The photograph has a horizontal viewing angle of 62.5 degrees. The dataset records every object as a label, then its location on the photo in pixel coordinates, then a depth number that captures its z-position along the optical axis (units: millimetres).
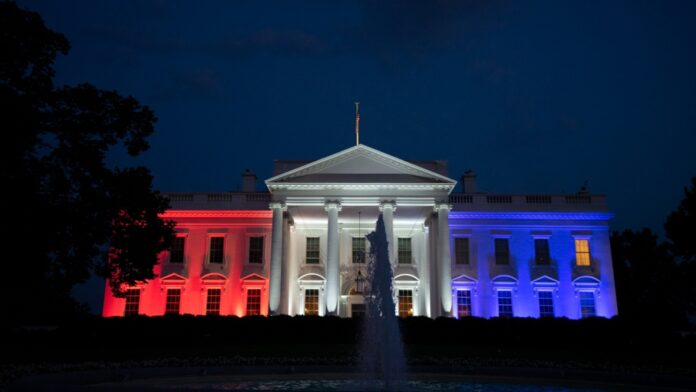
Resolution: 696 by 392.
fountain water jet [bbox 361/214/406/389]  14508
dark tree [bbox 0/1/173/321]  15664
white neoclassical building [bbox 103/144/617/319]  36219
